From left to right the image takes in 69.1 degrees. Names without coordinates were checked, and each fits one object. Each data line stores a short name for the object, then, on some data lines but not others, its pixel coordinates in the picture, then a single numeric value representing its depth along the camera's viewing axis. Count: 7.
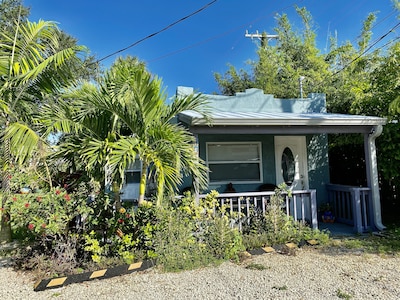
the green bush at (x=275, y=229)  5.29
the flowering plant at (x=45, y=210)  4.08
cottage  6.32
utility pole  22.44
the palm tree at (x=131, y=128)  4.32
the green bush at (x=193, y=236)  4.52
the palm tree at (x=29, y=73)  4.77
